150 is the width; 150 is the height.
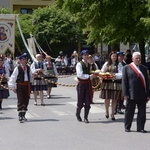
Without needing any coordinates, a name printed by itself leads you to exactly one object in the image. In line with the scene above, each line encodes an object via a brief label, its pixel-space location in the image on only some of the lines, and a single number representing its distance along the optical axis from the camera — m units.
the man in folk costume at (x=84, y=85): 12.18
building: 61.38
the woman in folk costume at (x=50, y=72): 19.36
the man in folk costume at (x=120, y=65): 12.67
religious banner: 27.09
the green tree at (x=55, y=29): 50.38
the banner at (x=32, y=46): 33.09
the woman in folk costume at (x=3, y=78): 15.44
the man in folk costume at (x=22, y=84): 12.58
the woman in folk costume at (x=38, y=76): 16.80
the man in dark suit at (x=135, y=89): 10.68
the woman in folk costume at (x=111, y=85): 12.71
